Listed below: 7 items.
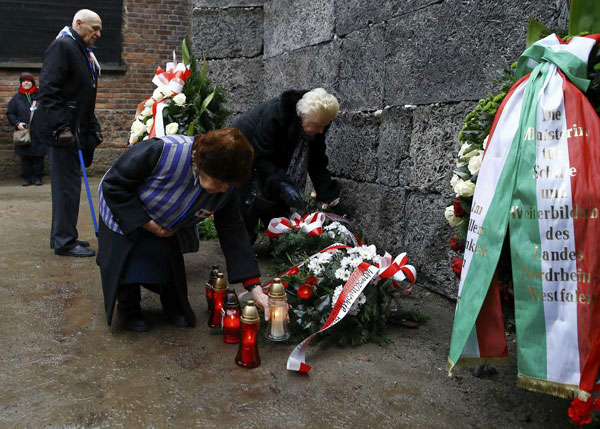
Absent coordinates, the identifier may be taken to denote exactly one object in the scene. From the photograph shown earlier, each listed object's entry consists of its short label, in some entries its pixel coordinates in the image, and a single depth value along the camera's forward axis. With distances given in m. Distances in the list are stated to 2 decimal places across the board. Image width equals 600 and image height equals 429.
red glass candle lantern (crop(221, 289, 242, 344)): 2.98
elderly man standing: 4.49
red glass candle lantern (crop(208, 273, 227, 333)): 3.22
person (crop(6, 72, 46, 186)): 9.25
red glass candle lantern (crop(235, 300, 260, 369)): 2.70
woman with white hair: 4.23
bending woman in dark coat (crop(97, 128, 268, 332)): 2.67
